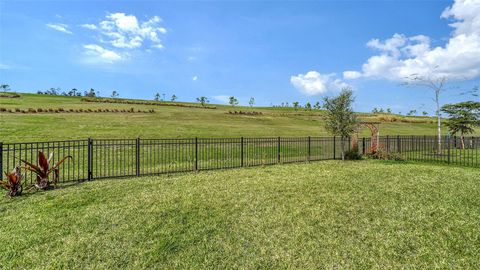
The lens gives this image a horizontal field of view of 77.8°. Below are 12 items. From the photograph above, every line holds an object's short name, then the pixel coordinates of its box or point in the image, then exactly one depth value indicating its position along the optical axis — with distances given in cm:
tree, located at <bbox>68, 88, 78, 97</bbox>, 9109
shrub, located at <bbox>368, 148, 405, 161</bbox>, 1645
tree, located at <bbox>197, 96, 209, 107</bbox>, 7940
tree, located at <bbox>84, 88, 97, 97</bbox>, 8097
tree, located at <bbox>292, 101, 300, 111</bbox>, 8231
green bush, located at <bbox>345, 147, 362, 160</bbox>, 1673
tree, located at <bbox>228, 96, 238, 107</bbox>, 8062
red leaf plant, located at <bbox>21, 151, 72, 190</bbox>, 792
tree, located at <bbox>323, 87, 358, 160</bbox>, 1603
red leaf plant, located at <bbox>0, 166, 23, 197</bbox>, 727
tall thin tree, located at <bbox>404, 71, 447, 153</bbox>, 2633
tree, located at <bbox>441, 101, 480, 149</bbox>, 2798
